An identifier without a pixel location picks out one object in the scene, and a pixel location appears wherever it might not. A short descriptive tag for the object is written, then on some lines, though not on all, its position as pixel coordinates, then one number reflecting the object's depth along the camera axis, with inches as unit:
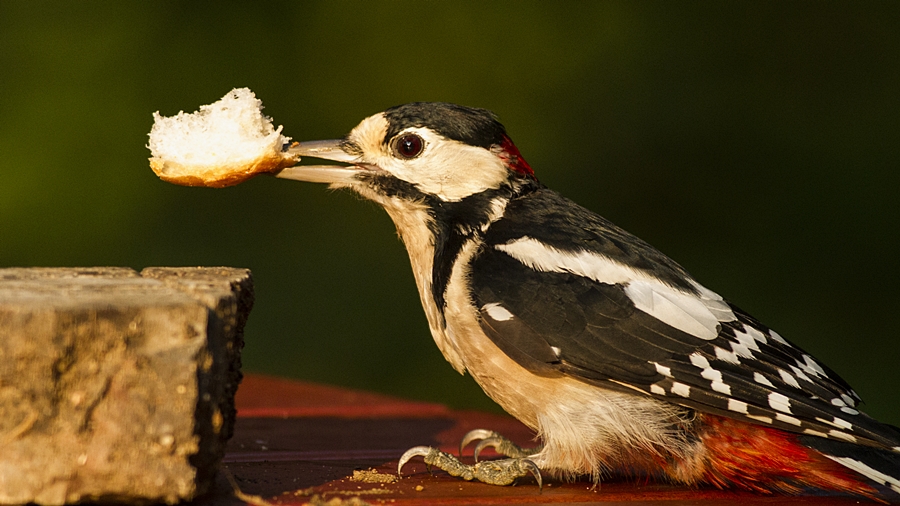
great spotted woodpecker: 195.0
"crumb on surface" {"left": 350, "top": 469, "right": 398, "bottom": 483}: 194.2
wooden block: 148.7
